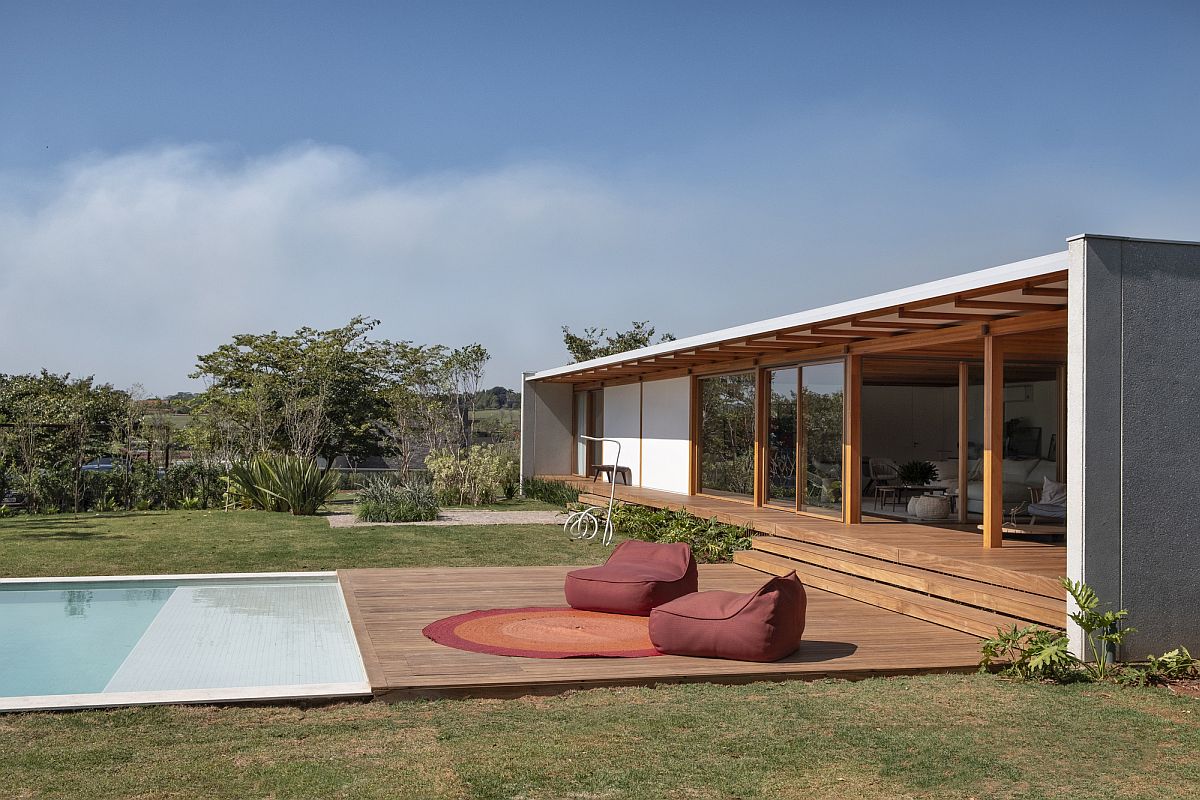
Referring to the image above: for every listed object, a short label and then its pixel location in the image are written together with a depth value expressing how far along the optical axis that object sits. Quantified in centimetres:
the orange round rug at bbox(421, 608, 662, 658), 660
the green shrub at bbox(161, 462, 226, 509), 1842
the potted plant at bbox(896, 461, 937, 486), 1407
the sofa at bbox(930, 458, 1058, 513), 1166
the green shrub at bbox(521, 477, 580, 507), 1998
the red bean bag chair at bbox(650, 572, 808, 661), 637
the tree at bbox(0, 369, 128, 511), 1731
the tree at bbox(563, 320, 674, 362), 3372
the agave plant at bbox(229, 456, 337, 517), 1741
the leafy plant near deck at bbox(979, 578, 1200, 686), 604
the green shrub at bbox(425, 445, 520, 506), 2023
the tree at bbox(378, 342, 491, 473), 2378
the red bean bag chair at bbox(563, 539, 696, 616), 789
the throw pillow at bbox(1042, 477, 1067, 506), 1098
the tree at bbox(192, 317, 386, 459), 2516
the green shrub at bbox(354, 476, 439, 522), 1656
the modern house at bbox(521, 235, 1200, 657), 633
